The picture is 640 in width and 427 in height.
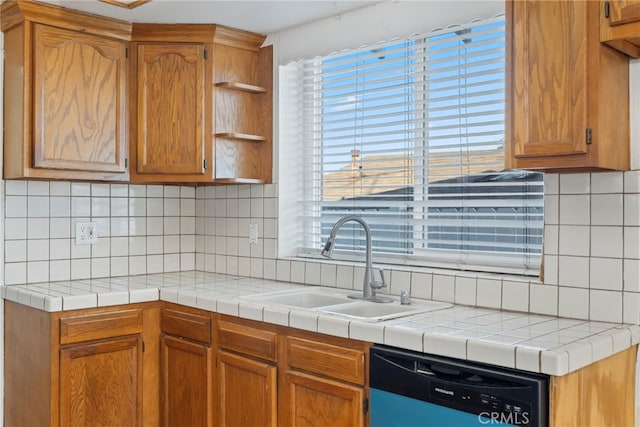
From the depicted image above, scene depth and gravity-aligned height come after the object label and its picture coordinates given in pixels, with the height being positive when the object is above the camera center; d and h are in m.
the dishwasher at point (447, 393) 1.65 -0.52
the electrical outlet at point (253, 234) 3.33 -0.14
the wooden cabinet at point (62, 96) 2.78 +0.51
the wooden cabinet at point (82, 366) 2.64 -0.70
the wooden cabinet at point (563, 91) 1.84 +0.36
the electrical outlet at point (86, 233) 3.20 -0.14
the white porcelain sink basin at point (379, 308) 2.40 -0.40
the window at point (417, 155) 2.49 +0.24
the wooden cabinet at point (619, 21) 1.77 +0.54
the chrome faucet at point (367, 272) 2.59 -0.27
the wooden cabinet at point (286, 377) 2.09 -0.61
